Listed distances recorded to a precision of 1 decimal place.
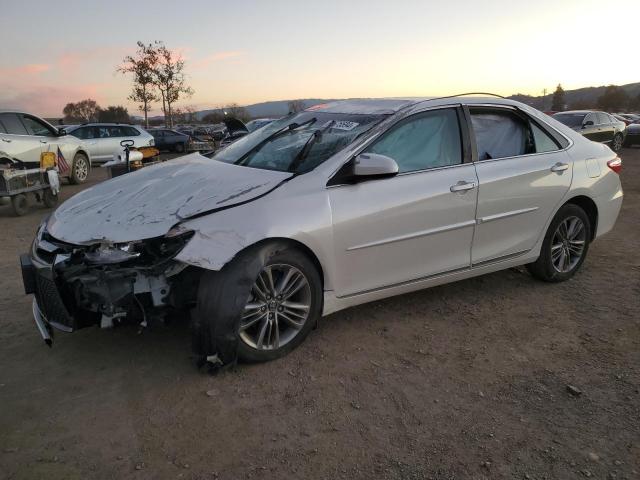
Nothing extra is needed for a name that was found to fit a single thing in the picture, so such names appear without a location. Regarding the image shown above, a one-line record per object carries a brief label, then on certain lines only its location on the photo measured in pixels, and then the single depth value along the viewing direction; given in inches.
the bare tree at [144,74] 1262.3
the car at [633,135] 861.8
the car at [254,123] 664.9
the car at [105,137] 621.0
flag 445.7
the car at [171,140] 1014.4
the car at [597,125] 594.7
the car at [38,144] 378.3
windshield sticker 149.9
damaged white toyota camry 120.8
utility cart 330.7
